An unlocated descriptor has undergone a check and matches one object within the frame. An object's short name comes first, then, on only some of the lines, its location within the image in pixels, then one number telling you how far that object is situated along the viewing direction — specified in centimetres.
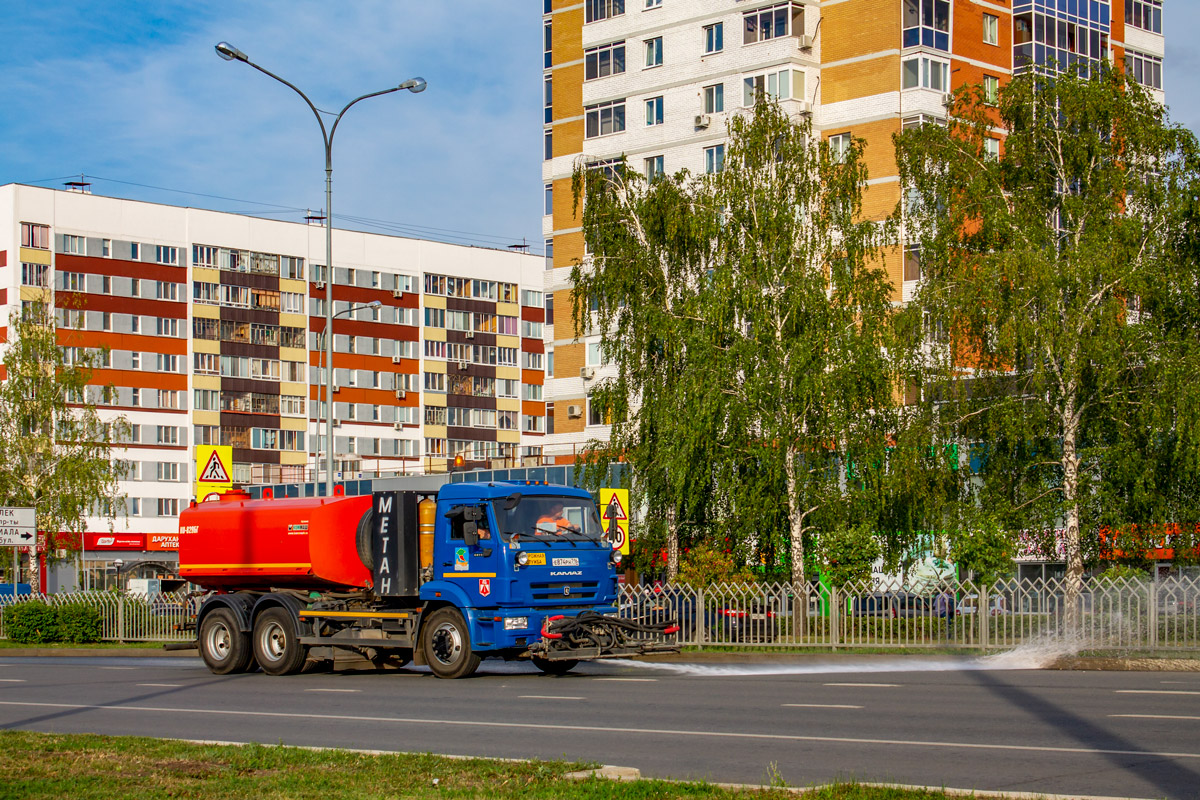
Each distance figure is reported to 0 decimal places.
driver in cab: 2291
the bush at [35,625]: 3822
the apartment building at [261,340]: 8600
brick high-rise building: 5812
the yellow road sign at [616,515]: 2708
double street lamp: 3719
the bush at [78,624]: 3809
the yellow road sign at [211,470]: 3056
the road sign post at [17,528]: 3741
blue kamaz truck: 2228
